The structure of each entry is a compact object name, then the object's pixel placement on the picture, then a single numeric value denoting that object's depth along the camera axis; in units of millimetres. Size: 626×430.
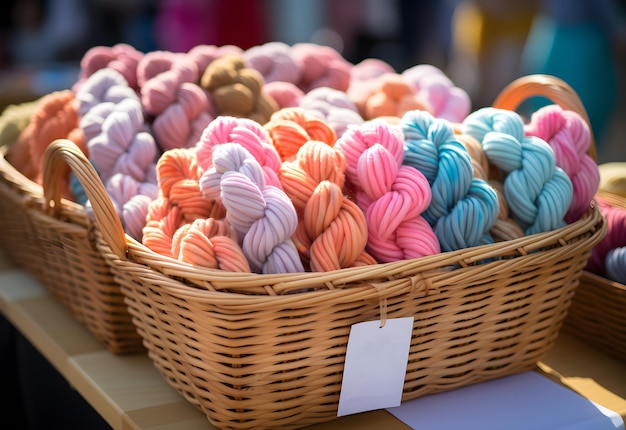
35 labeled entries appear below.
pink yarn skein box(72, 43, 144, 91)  1073
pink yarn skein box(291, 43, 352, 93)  1168
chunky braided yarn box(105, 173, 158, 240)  845
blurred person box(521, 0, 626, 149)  2428
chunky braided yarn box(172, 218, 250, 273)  693
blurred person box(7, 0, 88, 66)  3977
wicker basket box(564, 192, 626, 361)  890
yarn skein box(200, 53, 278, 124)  991
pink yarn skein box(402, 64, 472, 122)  1112
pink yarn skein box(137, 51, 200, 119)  968
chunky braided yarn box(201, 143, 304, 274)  685
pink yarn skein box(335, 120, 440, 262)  737
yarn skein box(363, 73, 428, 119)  1044
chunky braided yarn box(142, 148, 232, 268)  758
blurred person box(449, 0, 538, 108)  3287
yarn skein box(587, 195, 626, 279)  918
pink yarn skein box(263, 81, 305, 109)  1069
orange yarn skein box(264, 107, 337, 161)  812
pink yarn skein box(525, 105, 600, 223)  871
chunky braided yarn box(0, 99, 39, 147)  1209
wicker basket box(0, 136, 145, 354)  893
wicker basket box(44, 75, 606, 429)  677
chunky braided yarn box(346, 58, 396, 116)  1085
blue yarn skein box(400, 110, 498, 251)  769
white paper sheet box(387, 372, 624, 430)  763
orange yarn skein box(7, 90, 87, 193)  1042
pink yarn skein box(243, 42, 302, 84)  1145
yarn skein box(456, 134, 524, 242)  812
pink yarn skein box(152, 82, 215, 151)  960
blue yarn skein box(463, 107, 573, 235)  813
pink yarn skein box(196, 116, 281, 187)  747
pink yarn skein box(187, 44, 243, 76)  1060
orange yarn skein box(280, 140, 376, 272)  715
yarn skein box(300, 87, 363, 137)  943
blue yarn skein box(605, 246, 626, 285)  895
